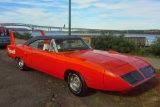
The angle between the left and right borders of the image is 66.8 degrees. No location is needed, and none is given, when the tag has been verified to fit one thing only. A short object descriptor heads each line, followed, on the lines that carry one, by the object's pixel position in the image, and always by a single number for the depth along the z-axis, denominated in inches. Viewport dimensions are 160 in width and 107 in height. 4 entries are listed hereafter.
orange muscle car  98.3
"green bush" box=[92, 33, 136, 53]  260.0
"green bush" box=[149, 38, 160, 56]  237.1
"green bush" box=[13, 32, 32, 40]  516.1
